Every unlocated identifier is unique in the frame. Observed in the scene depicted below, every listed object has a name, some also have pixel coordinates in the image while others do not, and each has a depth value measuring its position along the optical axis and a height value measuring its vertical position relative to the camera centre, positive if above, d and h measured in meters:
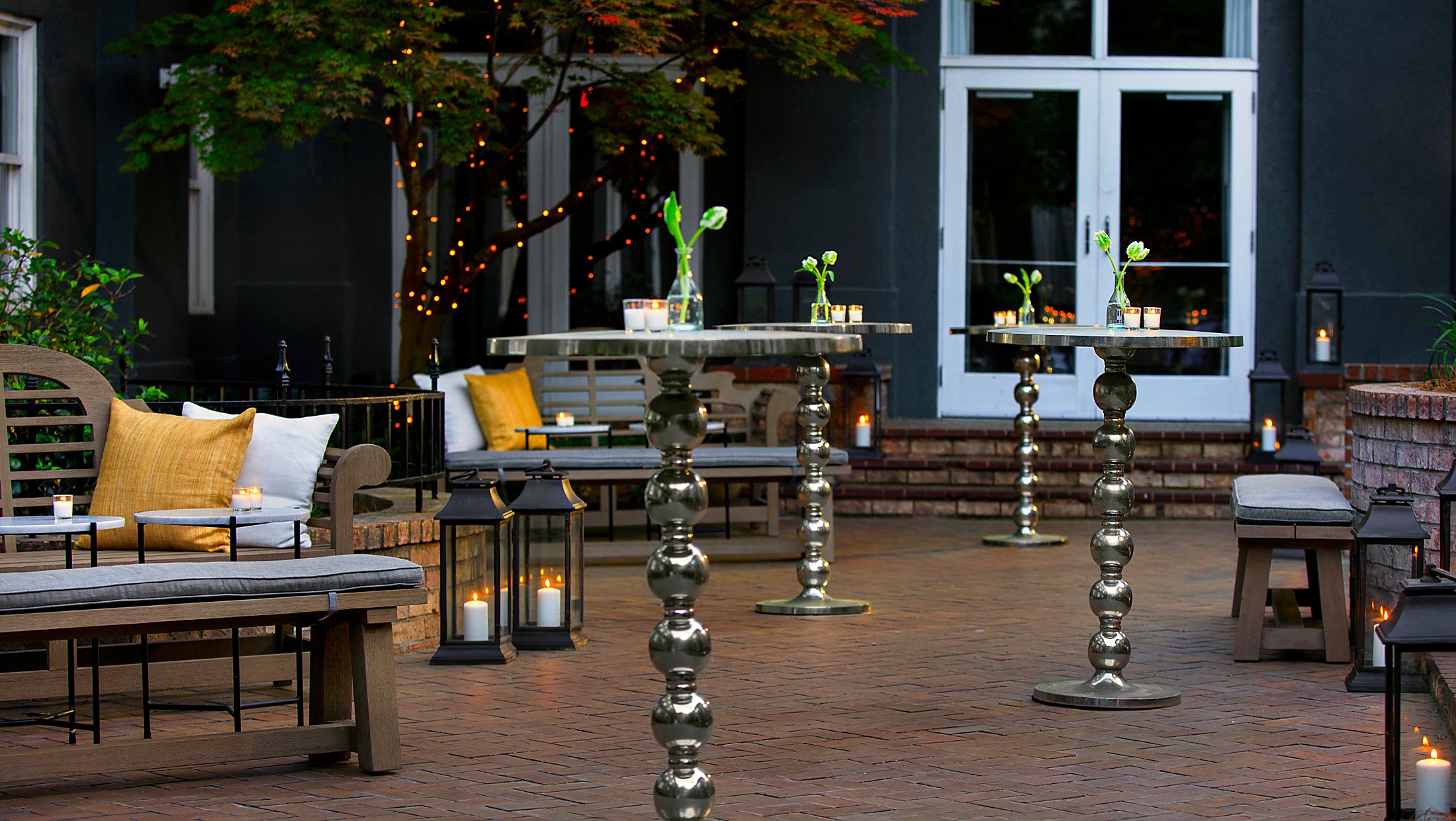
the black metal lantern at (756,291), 12.07 +0.53
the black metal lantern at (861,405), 11.68 -0.32
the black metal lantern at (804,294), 12.36 +0.53
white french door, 13.20 +1.26
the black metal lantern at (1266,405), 11.21 -0.34
